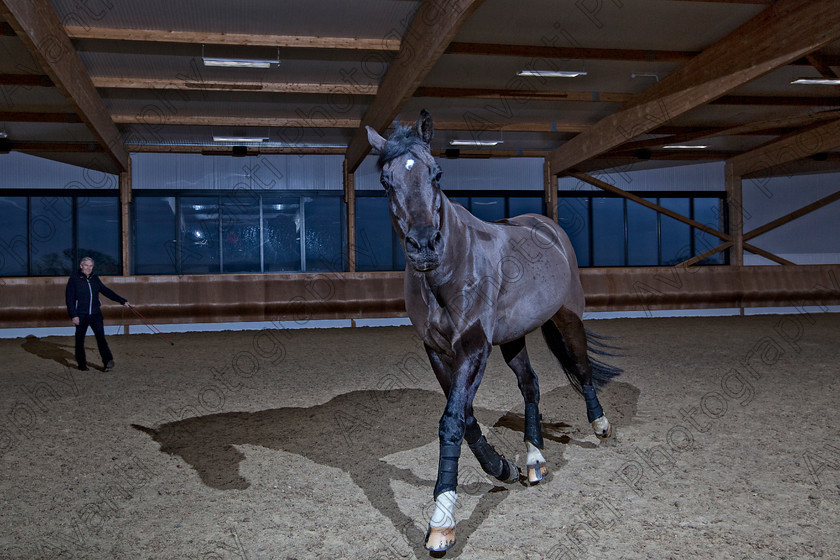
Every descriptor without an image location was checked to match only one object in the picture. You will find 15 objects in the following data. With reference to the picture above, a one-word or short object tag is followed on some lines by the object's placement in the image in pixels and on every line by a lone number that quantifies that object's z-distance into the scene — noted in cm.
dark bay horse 265
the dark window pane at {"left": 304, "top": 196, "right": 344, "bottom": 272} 2038
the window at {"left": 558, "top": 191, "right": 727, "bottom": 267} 1890
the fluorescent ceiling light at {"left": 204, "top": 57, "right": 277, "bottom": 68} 862
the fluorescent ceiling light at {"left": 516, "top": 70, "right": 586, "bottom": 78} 1024
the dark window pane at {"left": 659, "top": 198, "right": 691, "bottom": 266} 3303
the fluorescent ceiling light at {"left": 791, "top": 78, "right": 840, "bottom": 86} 1024
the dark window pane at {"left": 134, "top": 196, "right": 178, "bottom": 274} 2931
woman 803
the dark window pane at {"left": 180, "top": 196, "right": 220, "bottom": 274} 1781
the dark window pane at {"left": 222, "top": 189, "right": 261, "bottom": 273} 1684
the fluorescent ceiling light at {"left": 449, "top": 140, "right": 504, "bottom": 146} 1534
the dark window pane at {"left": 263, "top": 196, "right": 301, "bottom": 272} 1758
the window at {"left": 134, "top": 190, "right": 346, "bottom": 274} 1653
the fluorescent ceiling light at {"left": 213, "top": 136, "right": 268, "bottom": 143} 1405
